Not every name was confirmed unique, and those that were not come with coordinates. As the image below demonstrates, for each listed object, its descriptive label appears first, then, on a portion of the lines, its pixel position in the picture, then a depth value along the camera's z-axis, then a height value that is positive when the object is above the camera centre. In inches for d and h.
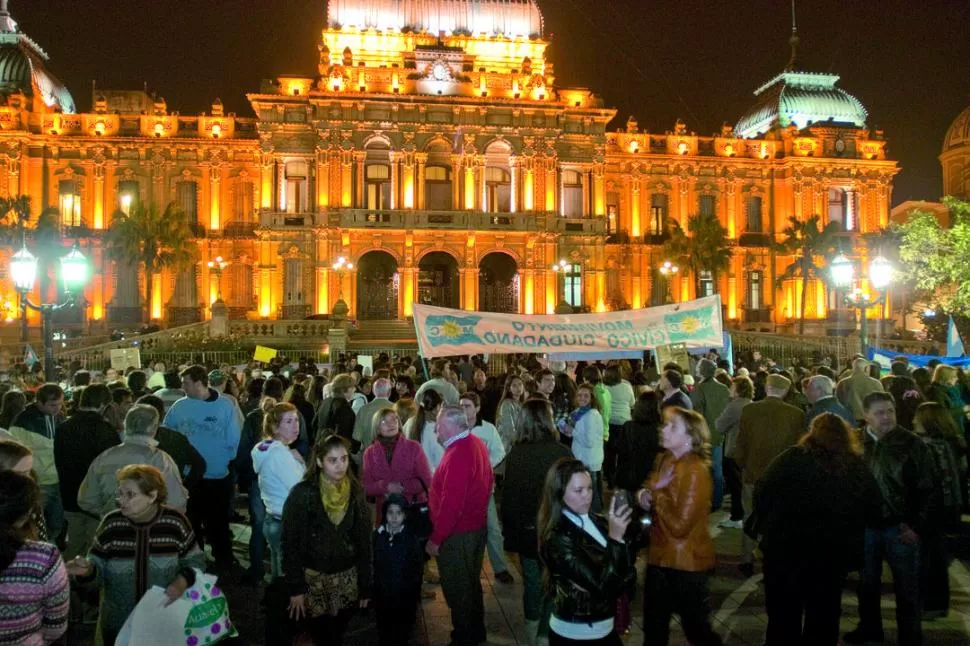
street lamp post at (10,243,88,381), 581.6 +42.2
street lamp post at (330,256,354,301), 1622.8 +118.6
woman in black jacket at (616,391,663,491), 358.6 -48.1
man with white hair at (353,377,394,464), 409.7 -41.9
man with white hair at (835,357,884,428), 438.9 -32.6
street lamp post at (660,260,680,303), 1637.6 +118.6
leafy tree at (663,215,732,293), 1865.2 +178.5
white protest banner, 554.6 -1.1
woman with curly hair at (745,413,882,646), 242.4 -56.5
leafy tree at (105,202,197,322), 1641.2 +176.4
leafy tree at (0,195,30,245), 1553.8 +214.9
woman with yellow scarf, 239.1 -61.9
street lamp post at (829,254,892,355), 789.9 +49.4
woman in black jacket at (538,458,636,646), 198.8 -54.5
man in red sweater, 270.7 -62.1
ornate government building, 1701.5 +322.4
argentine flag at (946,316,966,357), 761.6 -13.8
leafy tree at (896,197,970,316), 1238.9 +112.8
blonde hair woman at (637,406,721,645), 234.7 -57.1
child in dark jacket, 257.4 -74.2
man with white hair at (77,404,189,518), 262.8 -41.6
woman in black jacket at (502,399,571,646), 275.4 -49.6
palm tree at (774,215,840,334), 1907.0 +188.5
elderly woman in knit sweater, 201.2 -52.2
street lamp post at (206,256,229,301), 1752.2 +126.3
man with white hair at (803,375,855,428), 360.2 -29.0
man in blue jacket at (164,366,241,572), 370.9 -50.8
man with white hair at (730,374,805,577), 356.5 -43.0
